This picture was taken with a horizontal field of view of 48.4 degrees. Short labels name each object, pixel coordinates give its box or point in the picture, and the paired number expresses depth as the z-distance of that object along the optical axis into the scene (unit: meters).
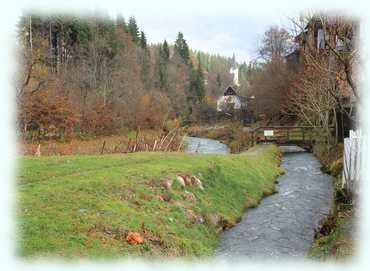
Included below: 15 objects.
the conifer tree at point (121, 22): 65.44
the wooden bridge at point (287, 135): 33.62
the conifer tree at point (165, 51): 82.61
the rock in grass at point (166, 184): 13.14
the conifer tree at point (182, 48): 90.96
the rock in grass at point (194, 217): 11.98
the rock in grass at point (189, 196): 13.26
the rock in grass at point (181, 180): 13.94
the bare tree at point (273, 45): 57.81
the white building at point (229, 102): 68.06
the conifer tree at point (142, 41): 78.03
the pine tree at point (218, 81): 102.72
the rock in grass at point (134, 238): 8.90
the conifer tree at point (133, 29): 72.45
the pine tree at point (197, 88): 79.44
